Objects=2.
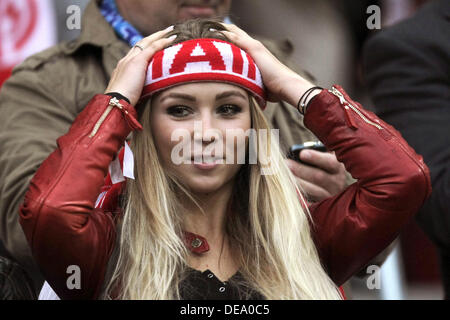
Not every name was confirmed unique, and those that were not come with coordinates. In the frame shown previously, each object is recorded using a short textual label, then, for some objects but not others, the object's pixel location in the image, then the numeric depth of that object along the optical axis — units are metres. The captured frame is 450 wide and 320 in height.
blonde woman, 4.84
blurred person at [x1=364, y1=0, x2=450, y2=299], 6.53
